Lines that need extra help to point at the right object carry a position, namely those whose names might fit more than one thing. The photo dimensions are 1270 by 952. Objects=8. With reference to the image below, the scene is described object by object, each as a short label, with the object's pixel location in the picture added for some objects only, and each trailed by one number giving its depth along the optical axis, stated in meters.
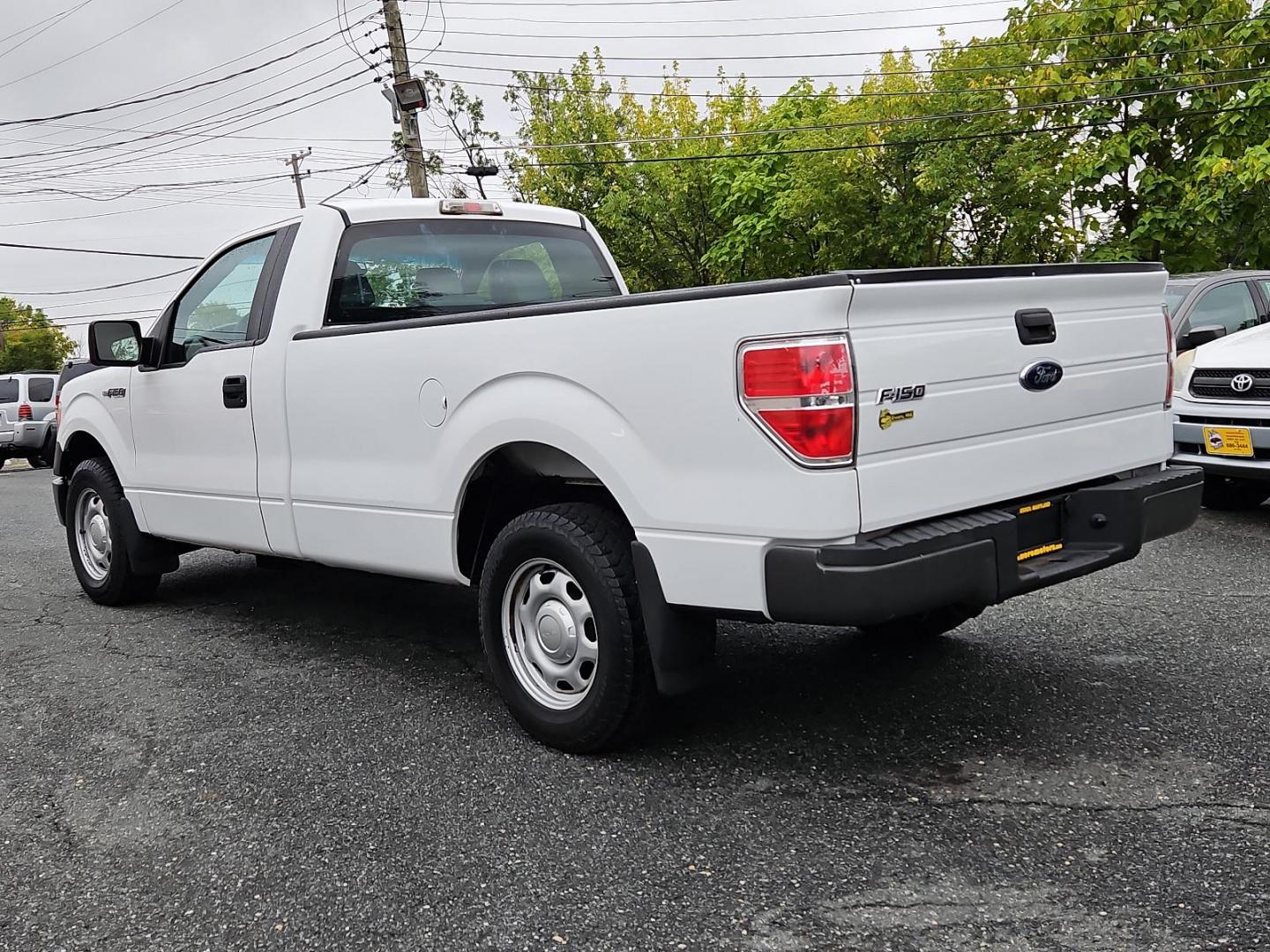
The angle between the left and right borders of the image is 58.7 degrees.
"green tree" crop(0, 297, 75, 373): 76.09
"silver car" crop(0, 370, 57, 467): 21.75
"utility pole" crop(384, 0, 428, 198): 21.79
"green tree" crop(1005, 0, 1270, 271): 16.80
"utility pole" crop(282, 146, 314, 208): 47.31
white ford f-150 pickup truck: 3.01
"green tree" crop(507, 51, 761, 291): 23.89
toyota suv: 6.98
